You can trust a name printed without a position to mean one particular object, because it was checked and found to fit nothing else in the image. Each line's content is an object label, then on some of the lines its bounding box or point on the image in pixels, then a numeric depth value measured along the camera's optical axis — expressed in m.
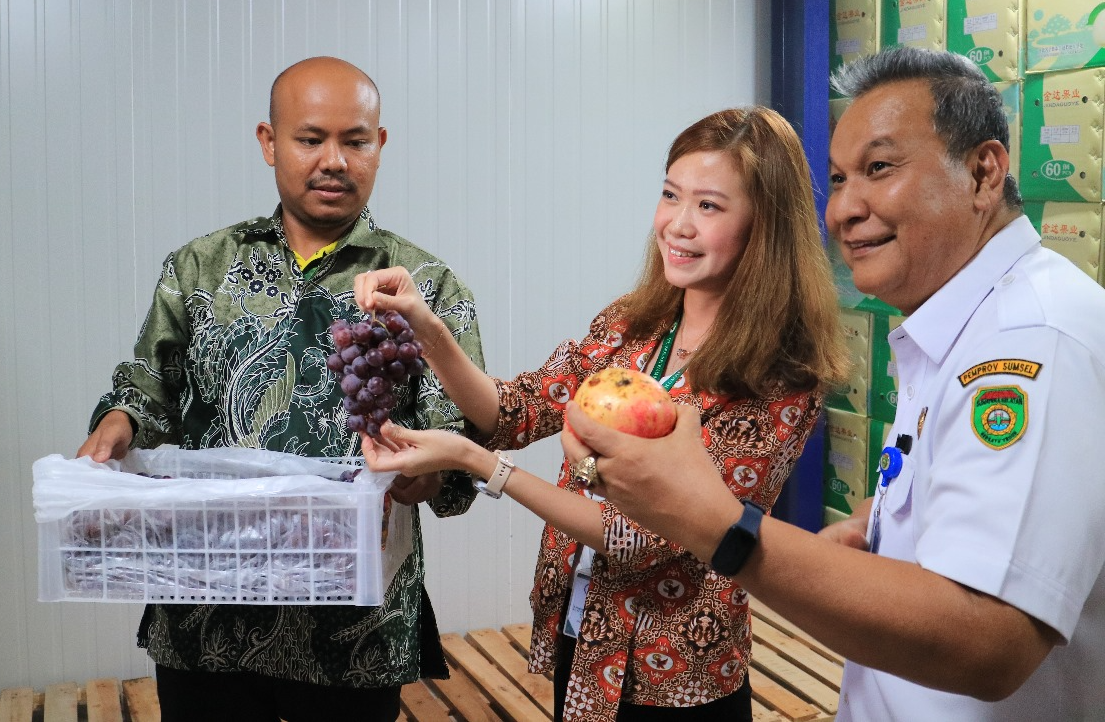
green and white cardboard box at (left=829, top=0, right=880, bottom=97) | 4.12
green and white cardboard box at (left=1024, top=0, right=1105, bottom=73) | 3.11
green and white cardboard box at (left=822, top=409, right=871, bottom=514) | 4.21
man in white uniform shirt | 0.97
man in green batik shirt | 1.94
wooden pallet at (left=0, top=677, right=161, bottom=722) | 3.26
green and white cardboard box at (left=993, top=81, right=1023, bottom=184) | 3.42
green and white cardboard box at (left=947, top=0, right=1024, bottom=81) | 3.44
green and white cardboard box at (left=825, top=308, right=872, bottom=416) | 4.21
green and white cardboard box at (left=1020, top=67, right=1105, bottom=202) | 3.14
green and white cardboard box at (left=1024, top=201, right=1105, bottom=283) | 3.16
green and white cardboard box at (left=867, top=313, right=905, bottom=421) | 4.06
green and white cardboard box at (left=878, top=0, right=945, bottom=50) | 3.79
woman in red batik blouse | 1.82
